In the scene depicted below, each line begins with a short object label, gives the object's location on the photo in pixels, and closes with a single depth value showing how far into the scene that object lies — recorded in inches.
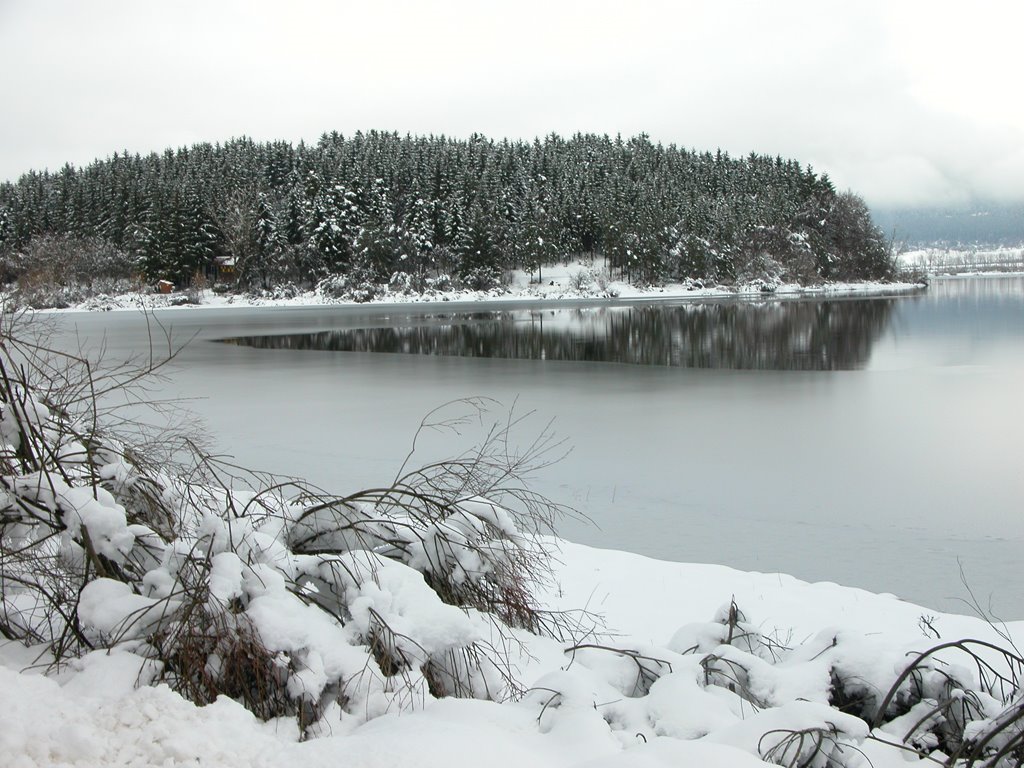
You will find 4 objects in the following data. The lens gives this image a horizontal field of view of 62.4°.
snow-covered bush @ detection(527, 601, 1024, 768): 114.6
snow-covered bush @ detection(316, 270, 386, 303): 2942.9
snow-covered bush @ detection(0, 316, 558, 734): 124.6
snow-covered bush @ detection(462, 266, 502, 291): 3137.3
